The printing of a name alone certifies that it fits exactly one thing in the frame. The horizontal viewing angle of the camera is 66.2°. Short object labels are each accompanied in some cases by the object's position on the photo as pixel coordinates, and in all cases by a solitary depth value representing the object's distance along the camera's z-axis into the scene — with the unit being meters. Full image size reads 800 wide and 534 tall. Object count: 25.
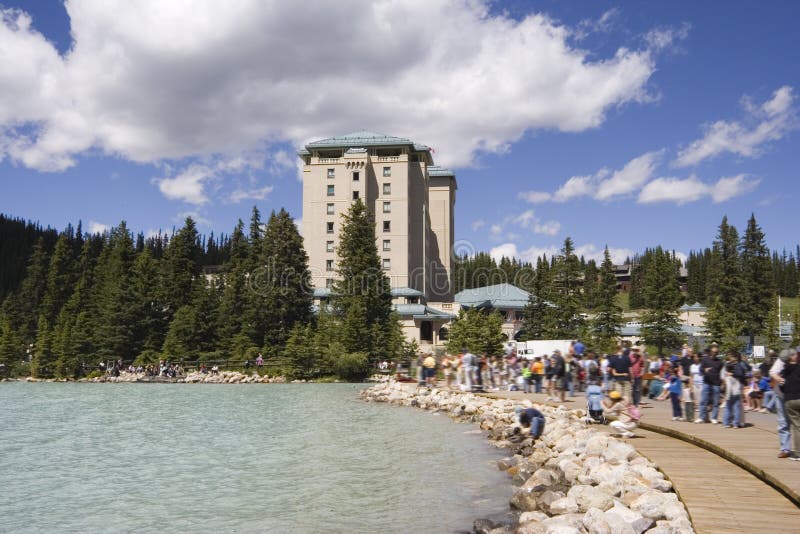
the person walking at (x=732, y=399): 16.70
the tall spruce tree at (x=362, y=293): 58.44
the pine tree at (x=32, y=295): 83.88
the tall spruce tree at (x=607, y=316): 75.81
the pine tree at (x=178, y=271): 72.44
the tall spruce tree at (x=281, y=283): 64.56
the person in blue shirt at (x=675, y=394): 18.95
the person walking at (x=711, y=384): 17.97
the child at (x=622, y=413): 17.39
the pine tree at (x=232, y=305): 66.50
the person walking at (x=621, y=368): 22.23
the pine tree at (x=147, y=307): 69.25
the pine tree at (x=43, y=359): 69.06
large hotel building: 84.12
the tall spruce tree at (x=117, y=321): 67.81
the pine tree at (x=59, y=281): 83.46
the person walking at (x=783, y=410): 12.44
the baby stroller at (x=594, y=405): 20.05
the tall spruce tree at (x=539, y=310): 72.38
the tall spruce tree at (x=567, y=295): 71.44
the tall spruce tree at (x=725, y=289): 68.94
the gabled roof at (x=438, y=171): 99.50
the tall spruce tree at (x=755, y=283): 88.56
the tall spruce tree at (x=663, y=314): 74.25
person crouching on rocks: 20.98
